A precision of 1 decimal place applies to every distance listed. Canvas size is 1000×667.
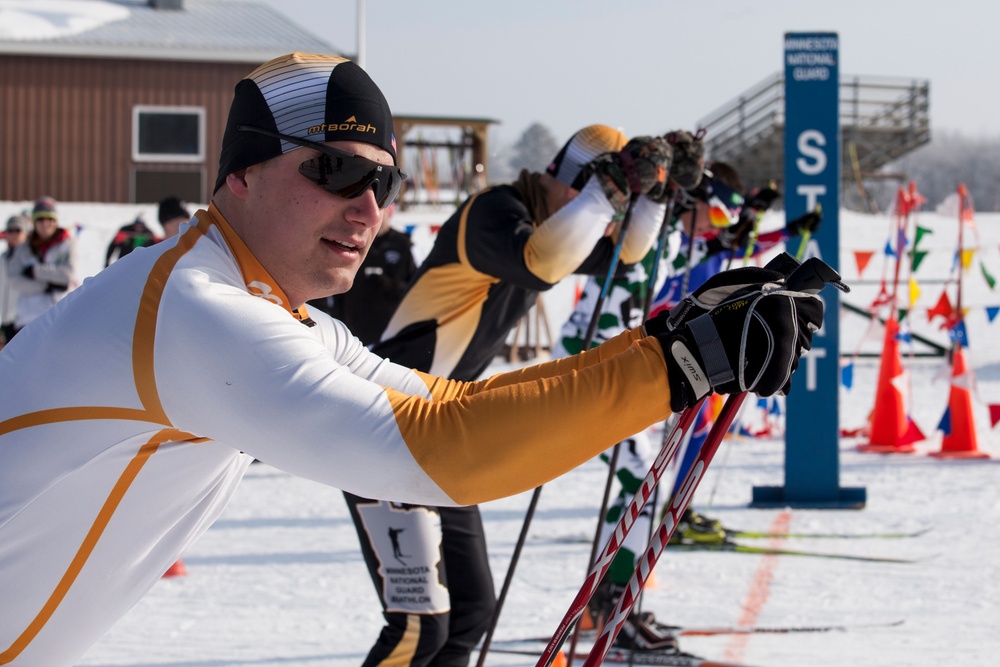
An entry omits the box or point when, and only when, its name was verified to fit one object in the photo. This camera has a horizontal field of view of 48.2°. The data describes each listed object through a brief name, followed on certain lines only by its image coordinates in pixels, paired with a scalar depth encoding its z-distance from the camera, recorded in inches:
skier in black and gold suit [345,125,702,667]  122.9
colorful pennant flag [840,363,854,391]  376.5
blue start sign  278.2
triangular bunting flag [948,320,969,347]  365.7
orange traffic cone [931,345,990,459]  350.3
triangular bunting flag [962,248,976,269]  375.8
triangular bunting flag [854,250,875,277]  449.4
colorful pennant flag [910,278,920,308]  396.5
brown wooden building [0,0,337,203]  901.8
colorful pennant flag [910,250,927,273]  386.6
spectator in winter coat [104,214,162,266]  404.1
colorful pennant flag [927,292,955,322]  375.6
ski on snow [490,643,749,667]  167.7
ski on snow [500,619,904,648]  182.7
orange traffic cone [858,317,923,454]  367.2
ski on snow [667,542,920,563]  229.8
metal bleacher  1151.0
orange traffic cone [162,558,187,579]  219.3
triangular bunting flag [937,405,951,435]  351.9
